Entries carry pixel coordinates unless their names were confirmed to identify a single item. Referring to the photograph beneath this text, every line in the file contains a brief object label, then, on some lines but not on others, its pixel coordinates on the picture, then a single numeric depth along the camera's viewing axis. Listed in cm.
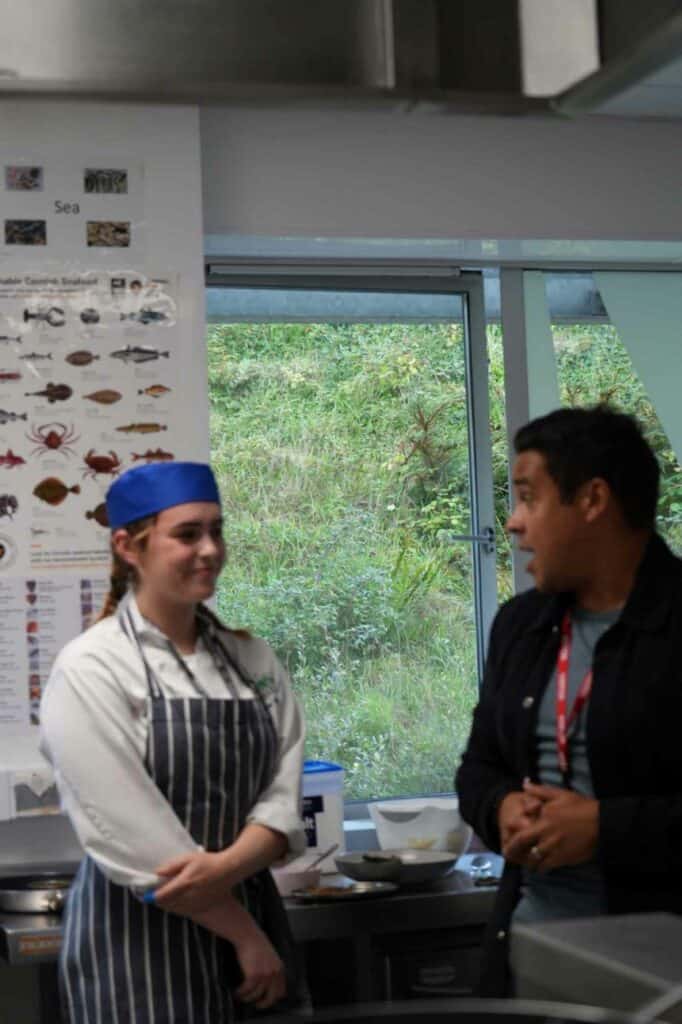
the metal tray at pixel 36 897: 294
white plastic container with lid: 337
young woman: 239
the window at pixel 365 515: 387
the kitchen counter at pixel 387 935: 307
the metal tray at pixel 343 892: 309
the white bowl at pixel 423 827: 341
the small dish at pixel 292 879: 318
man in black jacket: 224
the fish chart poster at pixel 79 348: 327
